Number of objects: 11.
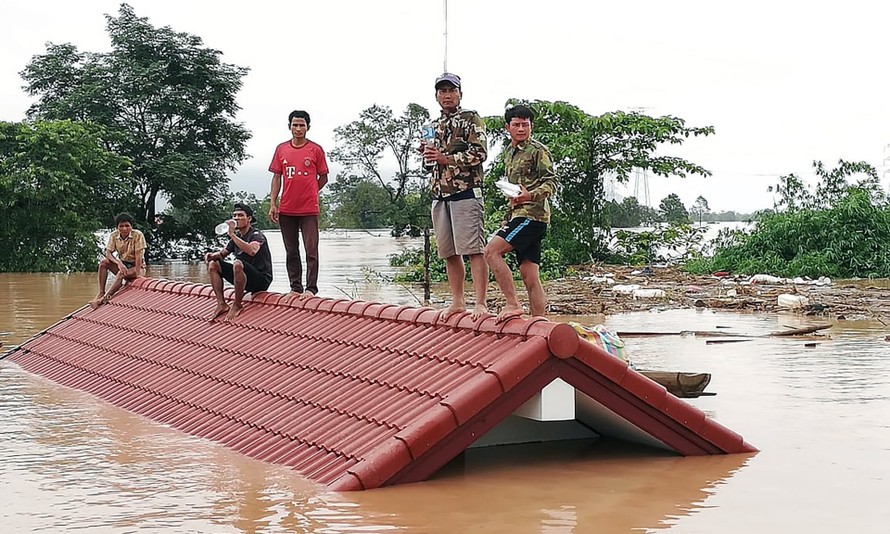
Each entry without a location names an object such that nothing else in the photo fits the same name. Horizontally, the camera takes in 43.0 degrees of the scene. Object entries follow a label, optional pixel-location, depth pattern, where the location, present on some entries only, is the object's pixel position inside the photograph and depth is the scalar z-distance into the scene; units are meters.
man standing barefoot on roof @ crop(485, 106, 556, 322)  8.37
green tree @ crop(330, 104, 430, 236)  51.12
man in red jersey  11.25
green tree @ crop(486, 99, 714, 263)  31.20
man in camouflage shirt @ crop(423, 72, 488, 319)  8.69
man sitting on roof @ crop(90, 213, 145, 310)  14.72
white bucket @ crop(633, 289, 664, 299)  22.14
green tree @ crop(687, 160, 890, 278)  27.78
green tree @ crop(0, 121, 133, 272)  34.34
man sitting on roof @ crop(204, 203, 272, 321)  11.14
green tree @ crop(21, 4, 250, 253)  42.25
